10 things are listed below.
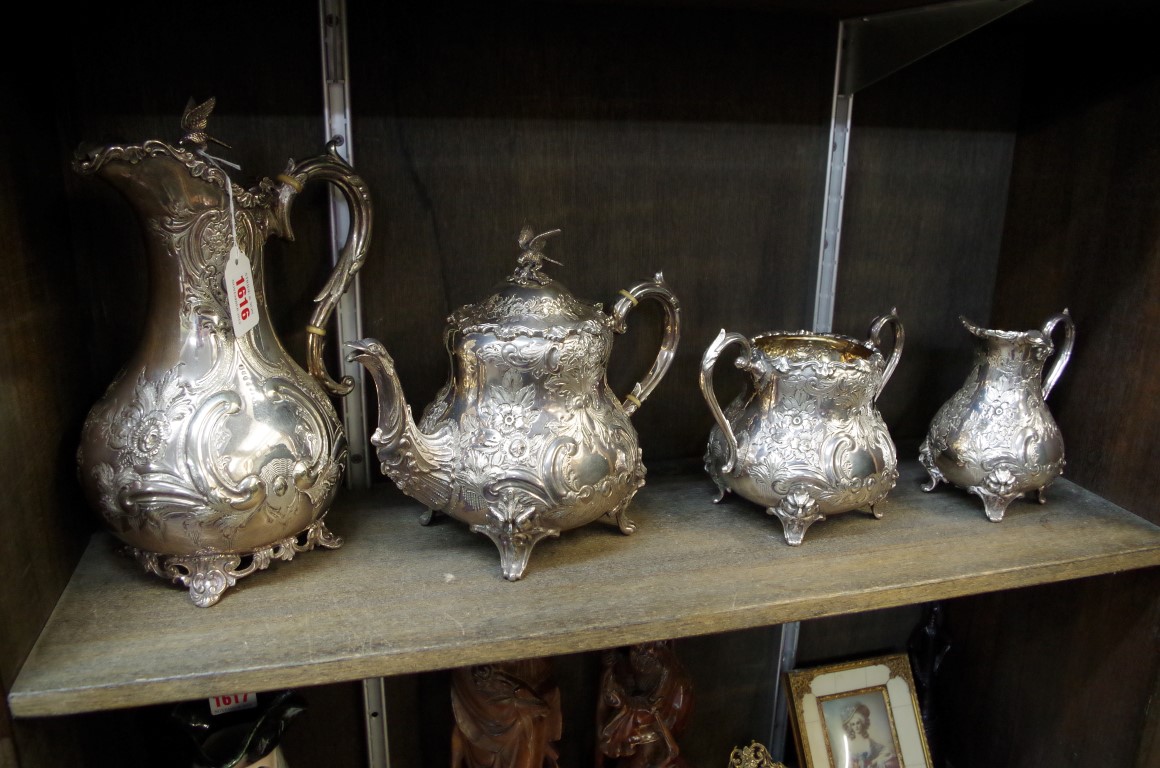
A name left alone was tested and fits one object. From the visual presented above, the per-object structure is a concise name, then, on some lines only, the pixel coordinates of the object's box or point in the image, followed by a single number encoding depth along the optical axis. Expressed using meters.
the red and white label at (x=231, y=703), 0.81
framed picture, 0.99
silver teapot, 0.65
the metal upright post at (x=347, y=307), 0.71
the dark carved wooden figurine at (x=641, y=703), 0.89
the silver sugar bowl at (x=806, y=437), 0.73
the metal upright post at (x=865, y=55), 0.70
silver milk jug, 0.79
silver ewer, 0.59
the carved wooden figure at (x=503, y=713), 0.82
